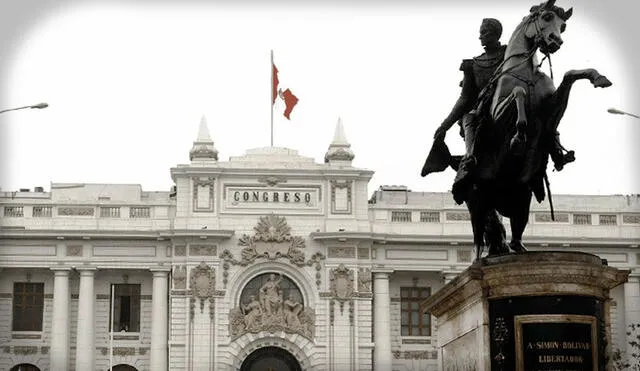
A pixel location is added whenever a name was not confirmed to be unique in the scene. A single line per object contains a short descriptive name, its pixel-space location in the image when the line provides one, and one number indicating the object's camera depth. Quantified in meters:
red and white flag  57.03
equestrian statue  13.51
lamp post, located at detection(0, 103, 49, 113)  30.29
